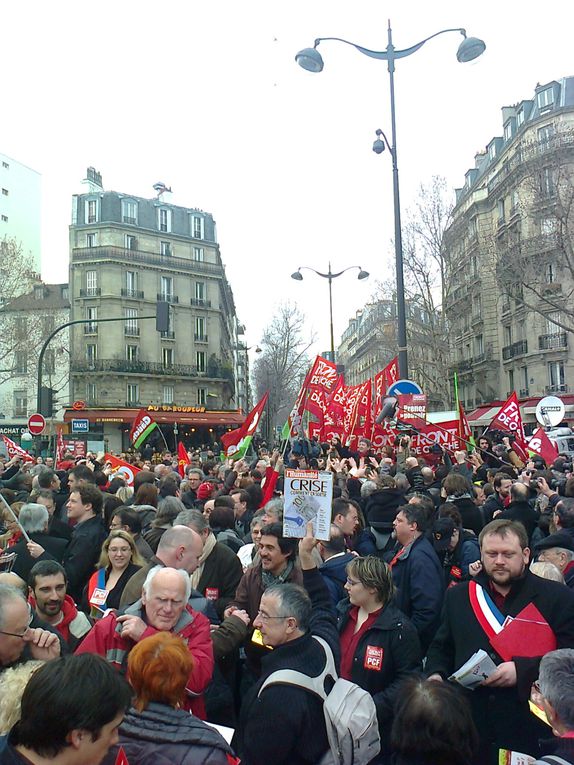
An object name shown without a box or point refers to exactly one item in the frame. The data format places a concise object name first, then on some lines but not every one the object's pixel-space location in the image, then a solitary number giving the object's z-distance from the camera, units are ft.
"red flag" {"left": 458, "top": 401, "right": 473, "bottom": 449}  41.78
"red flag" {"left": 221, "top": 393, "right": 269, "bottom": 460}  45.42
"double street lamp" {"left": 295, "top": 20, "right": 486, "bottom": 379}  35.73
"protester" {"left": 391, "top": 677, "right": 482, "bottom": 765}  7.84
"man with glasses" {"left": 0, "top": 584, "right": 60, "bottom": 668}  9.35
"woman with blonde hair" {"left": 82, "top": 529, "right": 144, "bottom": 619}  14.67
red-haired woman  7.34
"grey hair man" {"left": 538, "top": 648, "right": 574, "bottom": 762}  7.37
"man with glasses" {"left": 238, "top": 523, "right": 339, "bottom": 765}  8.74
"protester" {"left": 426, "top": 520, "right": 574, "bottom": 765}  10.11
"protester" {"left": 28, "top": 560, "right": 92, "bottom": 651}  12.31
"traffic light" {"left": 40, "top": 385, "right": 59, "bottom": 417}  55.36
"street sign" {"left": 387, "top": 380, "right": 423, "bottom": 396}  37.45
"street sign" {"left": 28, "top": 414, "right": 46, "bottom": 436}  53.93
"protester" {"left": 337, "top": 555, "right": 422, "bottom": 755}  11.09
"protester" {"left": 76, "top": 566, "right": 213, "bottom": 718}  10.08
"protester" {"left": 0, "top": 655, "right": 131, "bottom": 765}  6.38
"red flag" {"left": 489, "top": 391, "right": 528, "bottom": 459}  44.16
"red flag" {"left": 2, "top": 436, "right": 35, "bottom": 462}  53.78
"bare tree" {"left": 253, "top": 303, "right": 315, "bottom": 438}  162.55
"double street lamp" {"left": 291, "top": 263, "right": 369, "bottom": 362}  79.00
